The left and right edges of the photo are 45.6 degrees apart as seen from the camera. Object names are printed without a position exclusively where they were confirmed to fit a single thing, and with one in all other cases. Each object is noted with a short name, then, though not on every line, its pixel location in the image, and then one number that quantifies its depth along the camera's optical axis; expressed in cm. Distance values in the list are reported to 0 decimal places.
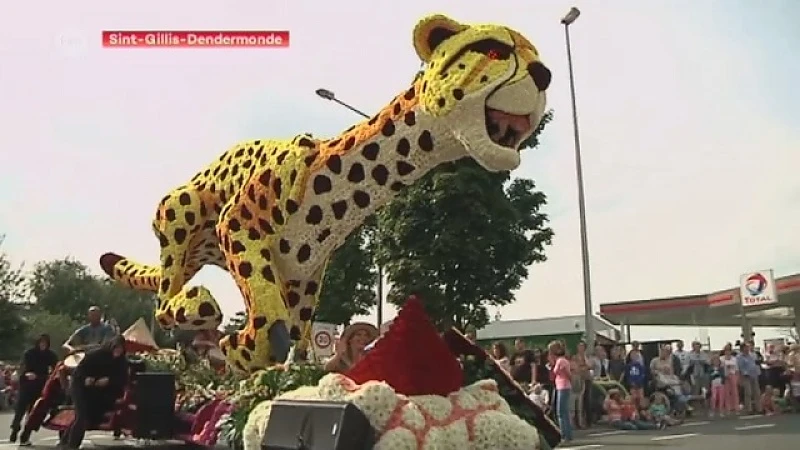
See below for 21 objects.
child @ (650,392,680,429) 1551
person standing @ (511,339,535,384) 1510
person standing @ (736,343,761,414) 1841
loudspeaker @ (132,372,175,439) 1027
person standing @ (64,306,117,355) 1191
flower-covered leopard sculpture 921
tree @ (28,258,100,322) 6800
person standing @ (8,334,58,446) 1288
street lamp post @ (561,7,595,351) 1983
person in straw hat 677
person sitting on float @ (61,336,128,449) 1055
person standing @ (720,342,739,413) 1819
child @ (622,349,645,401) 1656
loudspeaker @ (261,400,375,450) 486
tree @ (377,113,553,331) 1909
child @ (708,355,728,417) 1819
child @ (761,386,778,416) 1850
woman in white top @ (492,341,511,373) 1446
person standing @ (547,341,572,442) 1309
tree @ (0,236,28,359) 3891
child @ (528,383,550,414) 1371
